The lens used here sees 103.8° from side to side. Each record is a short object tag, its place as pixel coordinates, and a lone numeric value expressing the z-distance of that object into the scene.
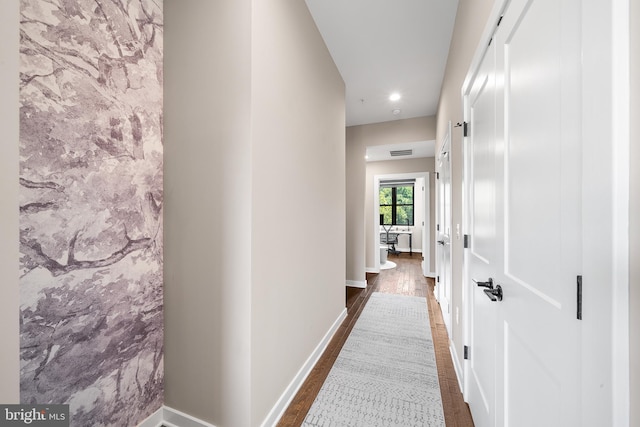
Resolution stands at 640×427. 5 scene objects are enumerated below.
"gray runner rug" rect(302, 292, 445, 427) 1.53
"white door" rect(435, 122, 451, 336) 2.53
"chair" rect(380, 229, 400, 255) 7.63
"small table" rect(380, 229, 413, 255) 7.82
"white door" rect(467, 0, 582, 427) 0.60
